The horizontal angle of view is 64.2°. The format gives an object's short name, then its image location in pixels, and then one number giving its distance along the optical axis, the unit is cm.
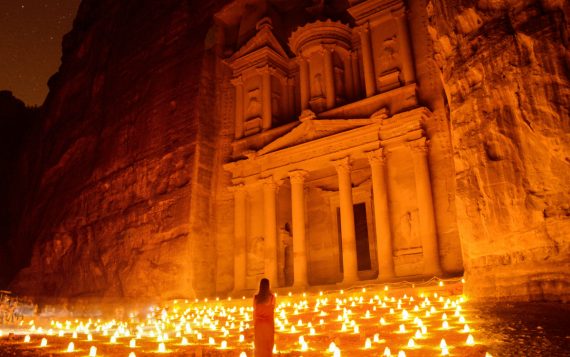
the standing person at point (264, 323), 596
